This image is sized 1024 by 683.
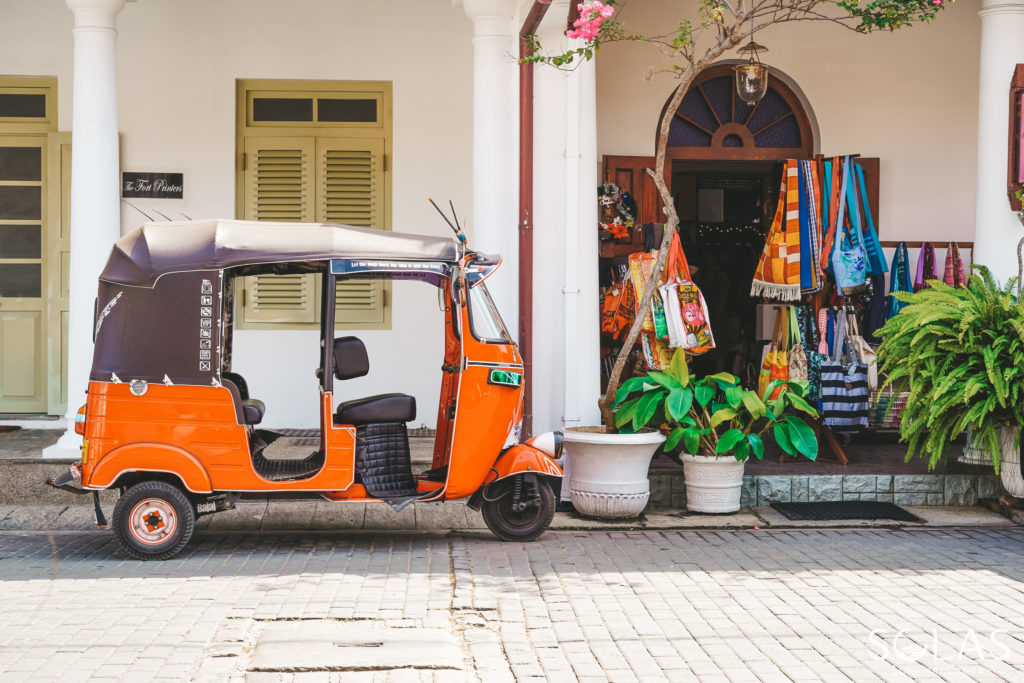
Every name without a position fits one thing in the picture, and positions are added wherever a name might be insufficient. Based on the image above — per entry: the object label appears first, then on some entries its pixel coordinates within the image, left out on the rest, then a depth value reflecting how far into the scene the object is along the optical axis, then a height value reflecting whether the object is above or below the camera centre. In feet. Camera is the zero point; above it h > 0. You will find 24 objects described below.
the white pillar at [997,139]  28.14 +4.78
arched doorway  34.30 +5.11
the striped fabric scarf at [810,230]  30.66 +2.56
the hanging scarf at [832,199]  31.01 +3.47
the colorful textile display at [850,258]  30.42 +1.76
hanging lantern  29.96 +6.57
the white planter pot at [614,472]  25.80 -3.66
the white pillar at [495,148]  28.58 +4.44
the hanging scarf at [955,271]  31.76 +1.48
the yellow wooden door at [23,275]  32.89 +1.17
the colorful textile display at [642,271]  29.09 +1.28
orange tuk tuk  21.94 -1.81
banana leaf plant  26.35 -2.24
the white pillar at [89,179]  27.25 +3.38
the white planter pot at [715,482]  26.71 -3.99
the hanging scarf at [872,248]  30.99 +2.07
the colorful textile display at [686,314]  28.14 +0.14
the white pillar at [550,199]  28.55 +3.11
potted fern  25.17 -1.06
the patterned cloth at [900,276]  32.12 +1.33
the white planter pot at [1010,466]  26.40 -3.48
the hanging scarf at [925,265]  32.12 +1.66
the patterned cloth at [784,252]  30.86 +1.94
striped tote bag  30.19 -2.05
